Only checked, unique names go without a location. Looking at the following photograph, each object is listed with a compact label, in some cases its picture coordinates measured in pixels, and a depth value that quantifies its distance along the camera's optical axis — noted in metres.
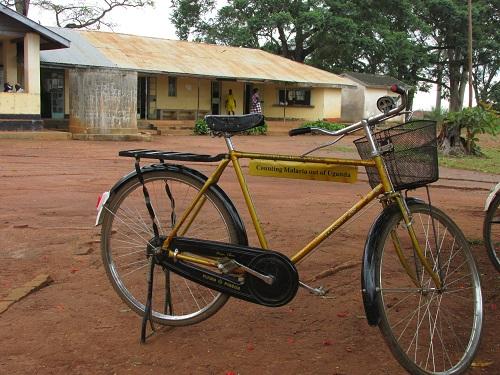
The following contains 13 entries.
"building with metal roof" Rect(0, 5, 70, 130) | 18.78
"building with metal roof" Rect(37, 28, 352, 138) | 20.44
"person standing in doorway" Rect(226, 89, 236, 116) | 27.70
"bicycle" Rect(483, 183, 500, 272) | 4.24
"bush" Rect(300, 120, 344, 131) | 25.40
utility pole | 31.71
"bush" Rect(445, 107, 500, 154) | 16.12
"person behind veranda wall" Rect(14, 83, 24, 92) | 19.87
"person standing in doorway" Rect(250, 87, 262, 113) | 26.41
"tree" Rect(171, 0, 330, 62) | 35.38
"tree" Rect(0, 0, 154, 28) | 35.28
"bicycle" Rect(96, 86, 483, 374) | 2.74
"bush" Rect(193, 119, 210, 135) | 24.43
